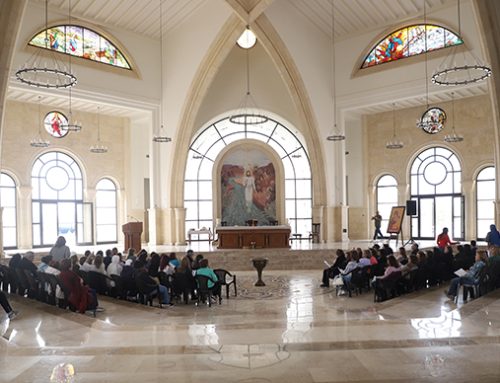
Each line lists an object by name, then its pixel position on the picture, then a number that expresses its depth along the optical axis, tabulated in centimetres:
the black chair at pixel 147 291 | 880
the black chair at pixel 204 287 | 901
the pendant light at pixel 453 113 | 1972
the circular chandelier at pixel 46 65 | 1575
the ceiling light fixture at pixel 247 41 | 2172
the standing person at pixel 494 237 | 1337
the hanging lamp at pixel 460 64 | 1645
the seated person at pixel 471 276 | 864
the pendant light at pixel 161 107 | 2001
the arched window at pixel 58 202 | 1972
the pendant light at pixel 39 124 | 1915
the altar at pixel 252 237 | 1742
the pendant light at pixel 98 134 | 2134
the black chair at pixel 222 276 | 977
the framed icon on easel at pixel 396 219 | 1811
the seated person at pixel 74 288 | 788
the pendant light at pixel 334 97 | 2041
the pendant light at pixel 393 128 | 2185
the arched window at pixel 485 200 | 1962
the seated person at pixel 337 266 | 1113
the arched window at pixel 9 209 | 1861
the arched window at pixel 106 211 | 2183
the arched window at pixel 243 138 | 2328
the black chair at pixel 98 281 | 940
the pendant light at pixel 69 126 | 1597
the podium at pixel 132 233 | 1664
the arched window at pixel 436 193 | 2055
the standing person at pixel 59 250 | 1070
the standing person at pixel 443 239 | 1483
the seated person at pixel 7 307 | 744
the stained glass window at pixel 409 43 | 1752
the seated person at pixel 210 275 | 911
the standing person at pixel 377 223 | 2021
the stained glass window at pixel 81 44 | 1669
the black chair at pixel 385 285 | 923
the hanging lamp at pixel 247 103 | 2236
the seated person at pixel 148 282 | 877
